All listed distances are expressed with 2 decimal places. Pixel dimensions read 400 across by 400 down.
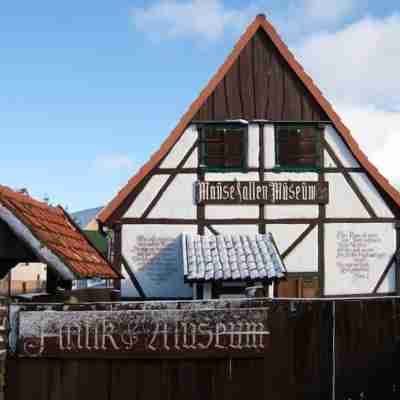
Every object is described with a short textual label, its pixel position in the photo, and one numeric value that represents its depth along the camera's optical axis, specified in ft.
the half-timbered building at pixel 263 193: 58.08
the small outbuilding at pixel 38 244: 21.85
